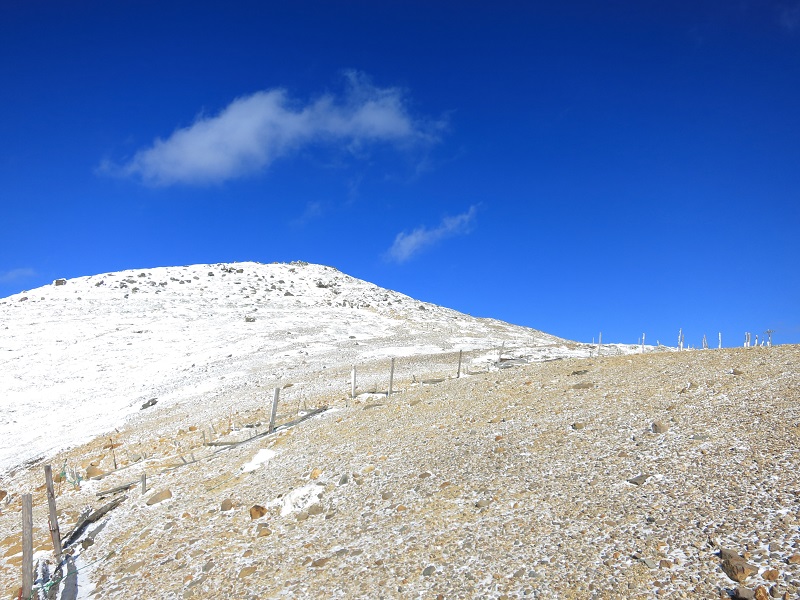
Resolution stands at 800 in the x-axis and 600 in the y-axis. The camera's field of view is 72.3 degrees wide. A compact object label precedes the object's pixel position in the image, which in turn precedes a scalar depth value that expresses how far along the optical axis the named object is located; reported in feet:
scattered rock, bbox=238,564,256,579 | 34.30
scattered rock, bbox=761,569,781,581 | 23.31
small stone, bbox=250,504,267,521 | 42.09
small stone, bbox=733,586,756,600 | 22.40
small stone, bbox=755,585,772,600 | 22.29
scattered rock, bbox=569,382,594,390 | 57.72
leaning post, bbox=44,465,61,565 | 42.34
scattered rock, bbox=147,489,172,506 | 50.93
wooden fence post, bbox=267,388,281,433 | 64.80
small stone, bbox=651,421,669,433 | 41.60
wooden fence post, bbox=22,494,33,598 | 36.86
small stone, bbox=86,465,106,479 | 66.99
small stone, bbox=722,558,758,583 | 23.57
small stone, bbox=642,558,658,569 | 25.77
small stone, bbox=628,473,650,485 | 34.17
